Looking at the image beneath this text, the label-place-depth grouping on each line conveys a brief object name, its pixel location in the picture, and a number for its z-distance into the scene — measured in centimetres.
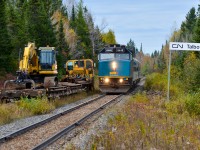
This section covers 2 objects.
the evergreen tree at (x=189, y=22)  8811
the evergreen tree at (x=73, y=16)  8587
